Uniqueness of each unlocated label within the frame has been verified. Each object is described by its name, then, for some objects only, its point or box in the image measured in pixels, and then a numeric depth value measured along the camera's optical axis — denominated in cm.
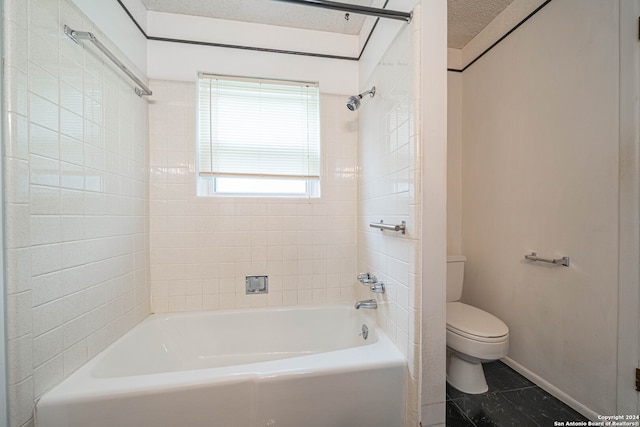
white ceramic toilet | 138
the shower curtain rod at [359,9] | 105
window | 169
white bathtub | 88
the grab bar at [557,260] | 138
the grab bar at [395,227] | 112
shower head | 154
